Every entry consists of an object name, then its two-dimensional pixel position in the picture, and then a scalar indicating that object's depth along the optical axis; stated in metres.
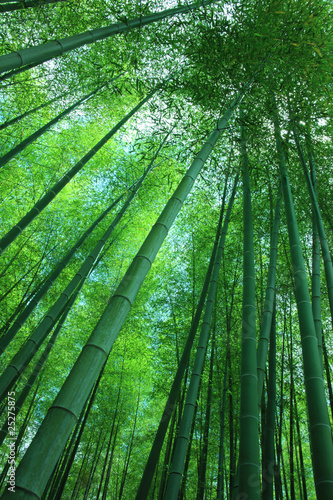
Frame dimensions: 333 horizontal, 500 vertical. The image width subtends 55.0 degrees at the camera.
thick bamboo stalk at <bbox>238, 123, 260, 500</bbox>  1.50
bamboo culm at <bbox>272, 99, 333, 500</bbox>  1.42
